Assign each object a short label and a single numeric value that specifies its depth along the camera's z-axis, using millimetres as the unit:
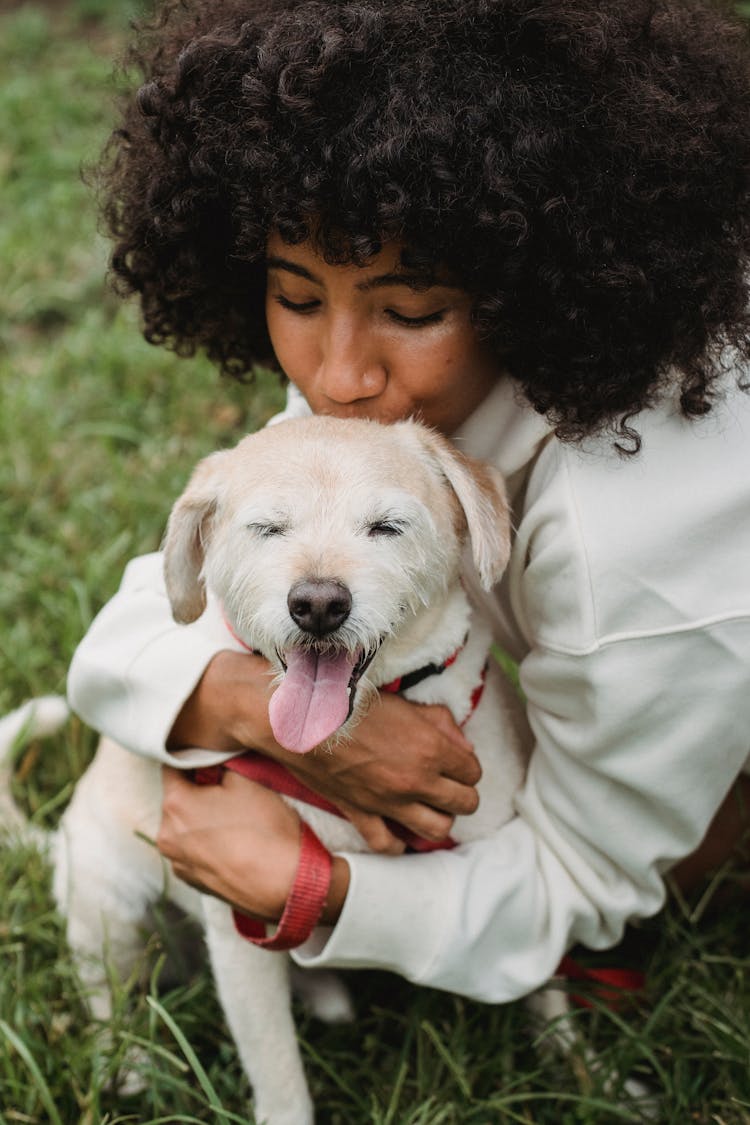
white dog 815
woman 838
